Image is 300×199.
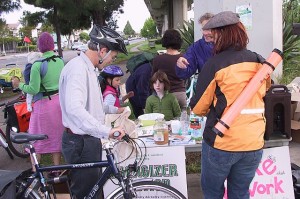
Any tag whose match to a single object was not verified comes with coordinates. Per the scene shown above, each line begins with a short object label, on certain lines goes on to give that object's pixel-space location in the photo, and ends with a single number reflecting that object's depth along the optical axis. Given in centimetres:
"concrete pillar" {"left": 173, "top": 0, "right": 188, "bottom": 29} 2358
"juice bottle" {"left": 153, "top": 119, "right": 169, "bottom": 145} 328
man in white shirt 244
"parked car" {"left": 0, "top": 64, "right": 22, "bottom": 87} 1443
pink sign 326
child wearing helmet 420
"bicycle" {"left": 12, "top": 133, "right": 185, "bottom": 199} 262
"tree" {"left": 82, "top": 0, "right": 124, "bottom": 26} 2104
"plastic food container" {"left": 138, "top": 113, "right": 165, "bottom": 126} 381
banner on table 331
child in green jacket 441
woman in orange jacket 230
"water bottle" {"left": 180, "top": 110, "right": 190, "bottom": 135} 361
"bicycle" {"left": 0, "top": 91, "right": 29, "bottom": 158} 532
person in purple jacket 396
